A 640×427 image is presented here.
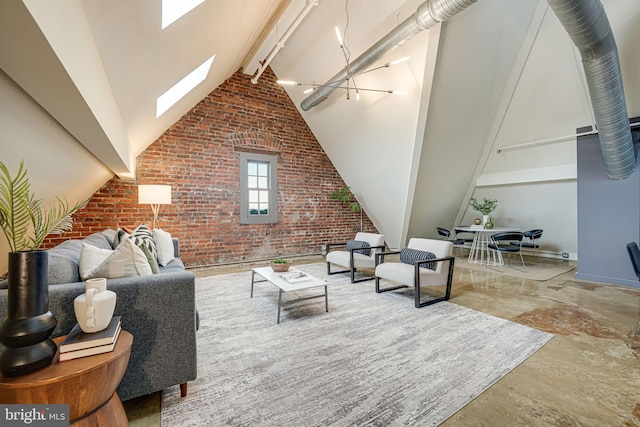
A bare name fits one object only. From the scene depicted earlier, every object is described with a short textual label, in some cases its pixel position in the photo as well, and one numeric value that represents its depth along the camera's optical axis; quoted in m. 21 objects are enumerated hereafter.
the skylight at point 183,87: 3.49
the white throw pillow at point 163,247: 3.28
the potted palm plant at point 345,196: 6.73
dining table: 5.43
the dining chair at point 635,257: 2.55
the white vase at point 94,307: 1.21
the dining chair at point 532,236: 5.16
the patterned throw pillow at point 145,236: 3.04
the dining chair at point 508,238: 4.98
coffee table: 2.80
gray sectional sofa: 1.46
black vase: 1.01
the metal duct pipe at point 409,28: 2.59
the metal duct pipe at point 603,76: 2.35
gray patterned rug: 1.54
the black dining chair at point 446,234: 6.32
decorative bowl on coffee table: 3.27
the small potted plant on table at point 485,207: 5.72
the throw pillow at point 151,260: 2.06
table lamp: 4.21
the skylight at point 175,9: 1.99
